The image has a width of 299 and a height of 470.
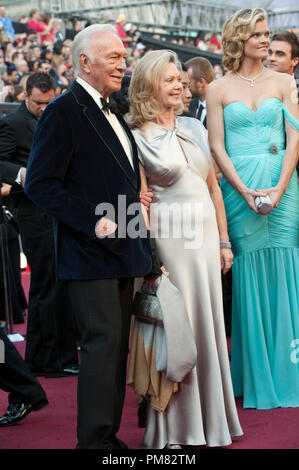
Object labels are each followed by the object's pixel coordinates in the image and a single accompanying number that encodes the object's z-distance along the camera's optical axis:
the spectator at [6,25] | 18.14
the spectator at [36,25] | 19.78
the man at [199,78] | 6.70
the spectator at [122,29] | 20.76
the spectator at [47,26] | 19.23
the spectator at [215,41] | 24.99
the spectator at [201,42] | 24.94
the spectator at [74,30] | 20.35
